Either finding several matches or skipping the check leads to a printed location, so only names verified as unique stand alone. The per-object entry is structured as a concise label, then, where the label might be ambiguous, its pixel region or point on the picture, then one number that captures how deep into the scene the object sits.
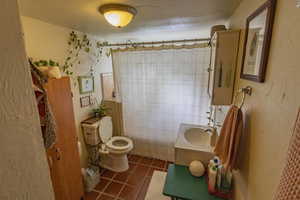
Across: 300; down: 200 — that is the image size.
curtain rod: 2.15
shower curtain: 2.19
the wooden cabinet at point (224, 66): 1.24
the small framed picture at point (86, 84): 2.26
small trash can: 2.07
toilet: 2.36
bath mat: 1.99
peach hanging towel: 0.94
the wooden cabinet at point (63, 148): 1.45
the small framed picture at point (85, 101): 2.29
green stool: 1.20
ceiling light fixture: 1.24
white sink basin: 1.54
